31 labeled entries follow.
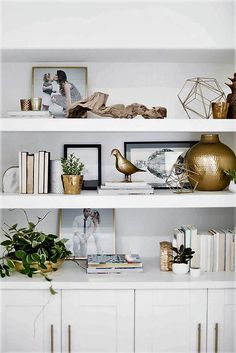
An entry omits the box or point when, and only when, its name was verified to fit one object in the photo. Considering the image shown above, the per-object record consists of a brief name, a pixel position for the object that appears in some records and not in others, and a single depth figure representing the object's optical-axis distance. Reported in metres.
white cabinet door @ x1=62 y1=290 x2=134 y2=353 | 2.69
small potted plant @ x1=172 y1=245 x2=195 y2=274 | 2.80
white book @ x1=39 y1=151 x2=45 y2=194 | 2.83
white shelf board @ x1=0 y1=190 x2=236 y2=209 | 2.73
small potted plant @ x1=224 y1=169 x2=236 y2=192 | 2.81
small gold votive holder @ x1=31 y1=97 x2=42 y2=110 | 2.77
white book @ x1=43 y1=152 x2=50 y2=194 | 2.84
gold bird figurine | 2.83
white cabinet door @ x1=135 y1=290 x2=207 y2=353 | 2.69
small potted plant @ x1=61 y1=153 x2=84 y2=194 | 2.78
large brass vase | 2.87
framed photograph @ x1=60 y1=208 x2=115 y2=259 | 3.04
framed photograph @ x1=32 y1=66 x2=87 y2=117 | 3.01
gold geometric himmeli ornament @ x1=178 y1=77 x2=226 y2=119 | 3.03
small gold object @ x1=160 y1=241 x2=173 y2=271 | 2.84
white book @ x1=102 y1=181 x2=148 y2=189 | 2.79
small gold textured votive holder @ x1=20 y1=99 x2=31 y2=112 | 2.78
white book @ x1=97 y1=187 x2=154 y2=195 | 2.77
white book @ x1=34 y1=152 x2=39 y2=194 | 2.83
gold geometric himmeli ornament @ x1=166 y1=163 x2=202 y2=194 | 2.90
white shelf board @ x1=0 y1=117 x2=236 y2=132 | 2.71
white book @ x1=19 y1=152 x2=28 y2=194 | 2.82
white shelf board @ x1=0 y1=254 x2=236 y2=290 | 2.67
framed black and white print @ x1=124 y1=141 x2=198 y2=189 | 3.05
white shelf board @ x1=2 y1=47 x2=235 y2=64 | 2.75
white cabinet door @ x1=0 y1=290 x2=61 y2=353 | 2.68
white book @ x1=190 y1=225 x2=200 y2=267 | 2.85
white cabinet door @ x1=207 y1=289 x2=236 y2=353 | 2.70
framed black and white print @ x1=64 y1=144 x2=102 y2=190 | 3.04
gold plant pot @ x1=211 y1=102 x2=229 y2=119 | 2.78
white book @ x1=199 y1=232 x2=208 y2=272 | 2.85
